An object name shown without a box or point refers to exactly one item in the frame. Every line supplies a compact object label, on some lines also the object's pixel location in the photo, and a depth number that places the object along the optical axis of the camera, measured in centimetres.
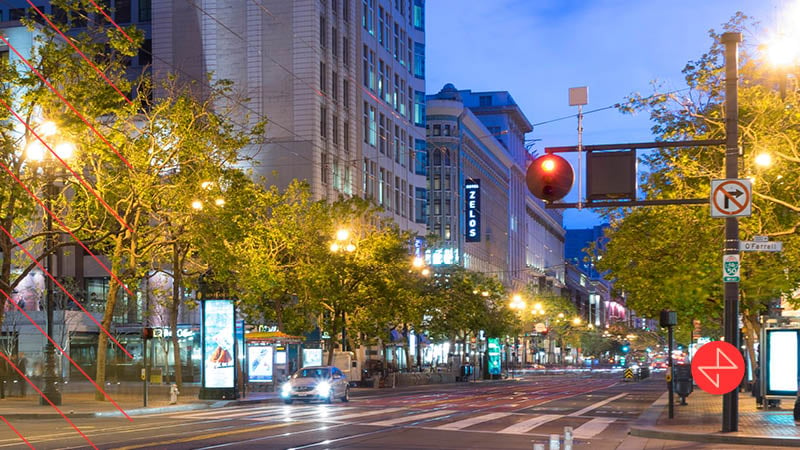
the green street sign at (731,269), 2056
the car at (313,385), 3940
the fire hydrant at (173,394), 3822
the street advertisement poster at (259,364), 5078
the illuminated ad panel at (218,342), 4084
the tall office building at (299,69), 7219
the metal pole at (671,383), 2819
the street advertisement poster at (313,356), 5672
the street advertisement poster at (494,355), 8744
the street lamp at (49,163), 3200
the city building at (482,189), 12200
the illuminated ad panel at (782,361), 2936
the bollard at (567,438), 1259
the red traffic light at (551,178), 1752
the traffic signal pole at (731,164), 2064
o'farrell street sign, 2022
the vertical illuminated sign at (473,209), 11625
